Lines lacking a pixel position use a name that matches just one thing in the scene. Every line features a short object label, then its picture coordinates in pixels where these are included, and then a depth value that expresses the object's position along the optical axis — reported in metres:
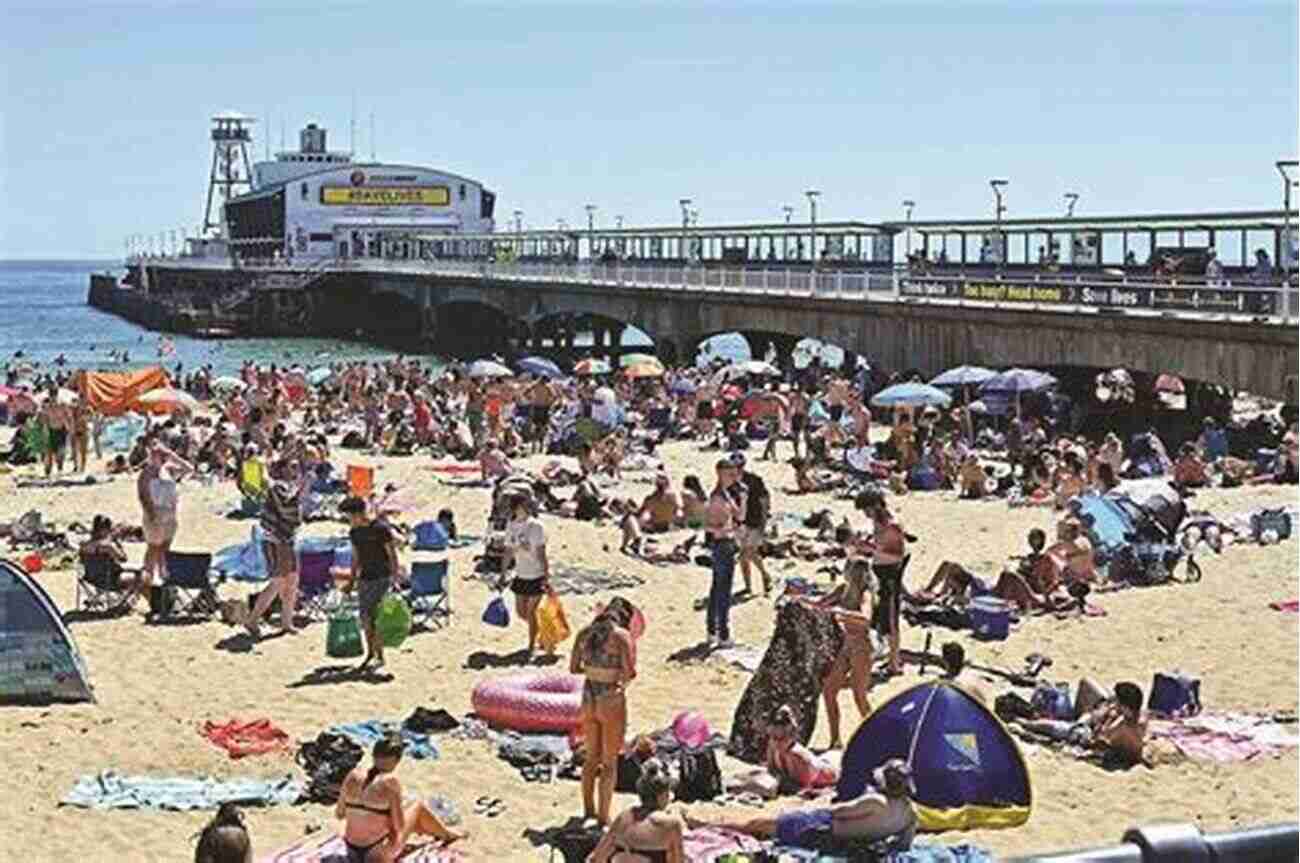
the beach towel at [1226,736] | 10.14
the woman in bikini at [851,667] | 10.16
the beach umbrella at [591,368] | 34.00
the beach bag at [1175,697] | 10.92
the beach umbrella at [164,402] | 25.31
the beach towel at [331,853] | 8.00
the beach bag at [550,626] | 12.59
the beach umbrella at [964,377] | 26.81
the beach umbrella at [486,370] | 32.59
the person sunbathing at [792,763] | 9.38
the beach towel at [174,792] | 9.16
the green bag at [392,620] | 12.05
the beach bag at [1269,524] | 17.19
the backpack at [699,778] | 9.15
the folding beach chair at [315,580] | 13.99
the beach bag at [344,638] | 12.42
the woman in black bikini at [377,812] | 7.66
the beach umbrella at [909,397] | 24.17
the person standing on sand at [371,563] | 11.71
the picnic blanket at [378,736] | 10.08
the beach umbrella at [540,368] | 33.56
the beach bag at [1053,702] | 10.86
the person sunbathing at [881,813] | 7.66
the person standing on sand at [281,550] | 12.83
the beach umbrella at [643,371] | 33.59
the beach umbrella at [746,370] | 33.16
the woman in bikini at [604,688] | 8.44
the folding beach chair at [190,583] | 13.77
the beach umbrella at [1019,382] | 25.47
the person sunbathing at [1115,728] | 9.98
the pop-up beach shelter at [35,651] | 10.99
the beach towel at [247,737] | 10.23
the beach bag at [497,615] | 13.31
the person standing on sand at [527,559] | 12.16
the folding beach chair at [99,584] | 13.95
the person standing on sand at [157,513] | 14.16
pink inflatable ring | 10.52
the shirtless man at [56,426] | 23.88
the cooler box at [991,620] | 13.23
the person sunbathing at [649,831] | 6.66
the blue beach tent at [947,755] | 8.86
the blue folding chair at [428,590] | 13.70
